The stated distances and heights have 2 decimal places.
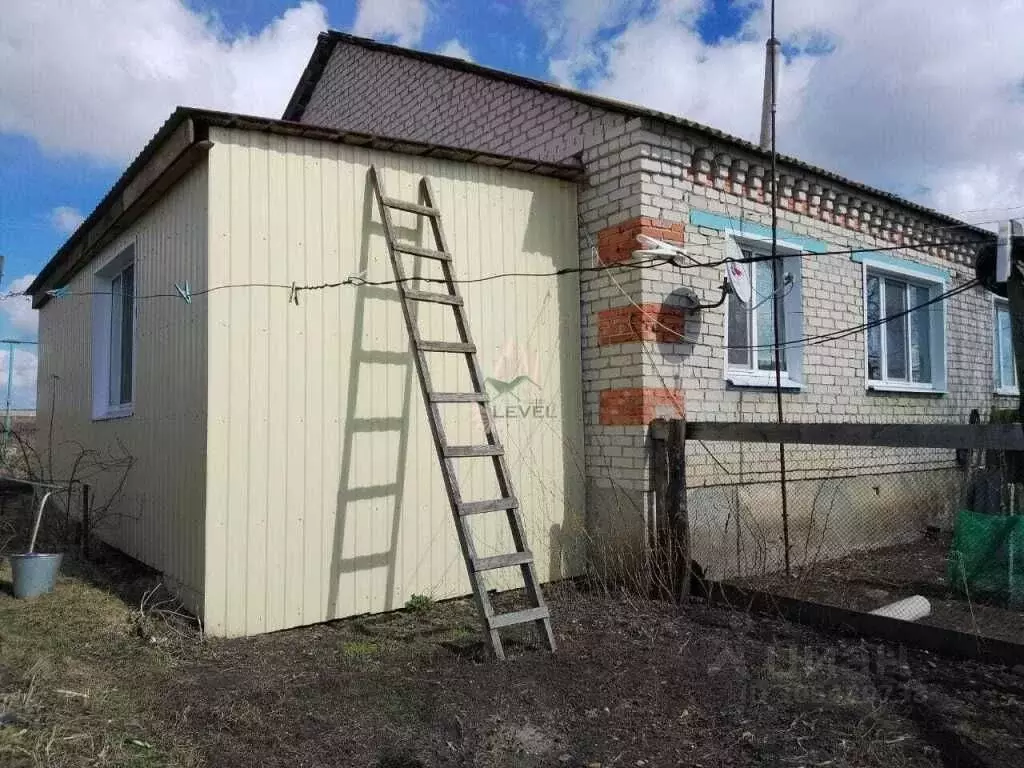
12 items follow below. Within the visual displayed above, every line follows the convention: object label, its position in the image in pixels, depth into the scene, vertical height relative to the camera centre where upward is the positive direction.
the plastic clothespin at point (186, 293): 5.07 +0.77
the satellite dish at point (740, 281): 6.03 +1.03
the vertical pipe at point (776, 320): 5.93 +0.73
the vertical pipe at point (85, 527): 6.85 -1.04
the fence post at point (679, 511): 5.54 -0.71
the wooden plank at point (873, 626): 4.22 -1.28
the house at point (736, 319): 5.94 +0.85
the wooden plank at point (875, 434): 4.05 -0.13
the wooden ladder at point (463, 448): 4.34 -0.16
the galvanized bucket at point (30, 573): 5.40 -1.13
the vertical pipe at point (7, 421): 13.32 -0.20
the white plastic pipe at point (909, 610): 5.01 -1.28
